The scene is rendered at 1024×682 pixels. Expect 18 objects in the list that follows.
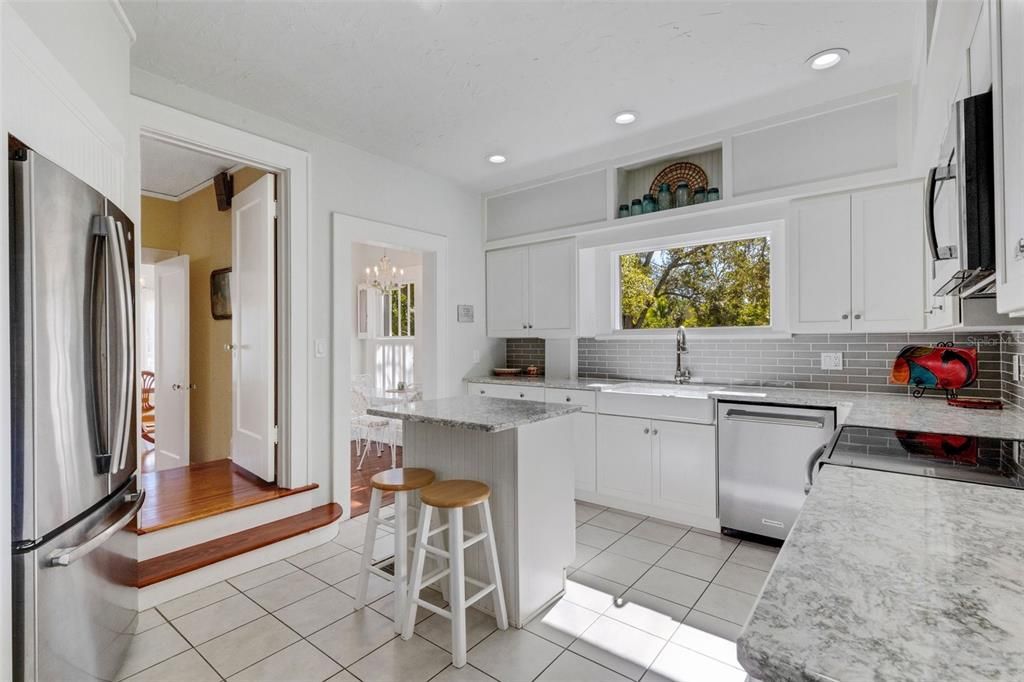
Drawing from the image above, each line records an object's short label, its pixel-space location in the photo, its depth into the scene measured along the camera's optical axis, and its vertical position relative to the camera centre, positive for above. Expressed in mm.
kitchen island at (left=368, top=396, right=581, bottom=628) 2174 -609
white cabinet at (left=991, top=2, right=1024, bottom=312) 805 +316
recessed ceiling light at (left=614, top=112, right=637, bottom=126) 3078 +1379
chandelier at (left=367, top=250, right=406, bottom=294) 5742 +754
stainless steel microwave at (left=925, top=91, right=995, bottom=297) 959 +293
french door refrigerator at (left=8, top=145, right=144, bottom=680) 1302 -233
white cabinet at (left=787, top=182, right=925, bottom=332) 2734 +438
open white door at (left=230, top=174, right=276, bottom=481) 3211 +85
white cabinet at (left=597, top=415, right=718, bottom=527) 3156 -858
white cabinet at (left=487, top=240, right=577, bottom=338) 4156 +429
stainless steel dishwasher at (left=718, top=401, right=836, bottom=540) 2795 -719
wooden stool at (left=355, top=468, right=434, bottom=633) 2170 -818
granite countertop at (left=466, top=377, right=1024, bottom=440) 1854 -340
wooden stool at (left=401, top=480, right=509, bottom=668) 1915 -857
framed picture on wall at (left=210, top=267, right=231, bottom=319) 4070 +401
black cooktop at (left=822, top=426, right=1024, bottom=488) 1225 -338
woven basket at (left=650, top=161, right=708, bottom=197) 3584 +1195
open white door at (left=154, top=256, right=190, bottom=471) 4312 -185
